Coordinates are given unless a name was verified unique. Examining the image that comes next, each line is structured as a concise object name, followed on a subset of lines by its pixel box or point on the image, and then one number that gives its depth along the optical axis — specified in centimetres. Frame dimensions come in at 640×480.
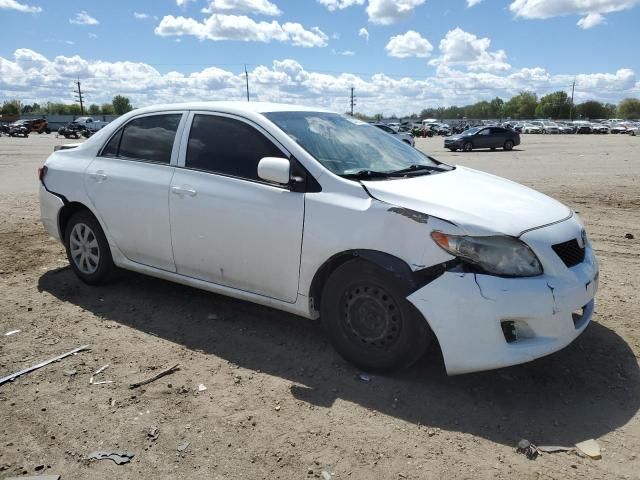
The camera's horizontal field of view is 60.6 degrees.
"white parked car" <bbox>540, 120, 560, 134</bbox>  7256
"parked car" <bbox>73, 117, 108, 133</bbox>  5388
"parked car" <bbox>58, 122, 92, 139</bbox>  5069
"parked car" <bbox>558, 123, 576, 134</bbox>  7250
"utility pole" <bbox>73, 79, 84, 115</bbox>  11259
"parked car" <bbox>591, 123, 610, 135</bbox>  6938
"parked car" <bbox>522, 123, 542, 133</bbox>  7453
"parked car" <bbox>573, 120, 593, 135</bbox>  7031
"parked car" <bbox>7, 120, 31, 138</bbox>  5825
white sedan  307
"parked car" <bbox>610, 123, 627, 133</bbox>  6606
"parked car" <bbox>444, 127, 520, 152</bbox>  3166
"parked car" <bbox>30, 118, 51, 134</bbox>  6881
